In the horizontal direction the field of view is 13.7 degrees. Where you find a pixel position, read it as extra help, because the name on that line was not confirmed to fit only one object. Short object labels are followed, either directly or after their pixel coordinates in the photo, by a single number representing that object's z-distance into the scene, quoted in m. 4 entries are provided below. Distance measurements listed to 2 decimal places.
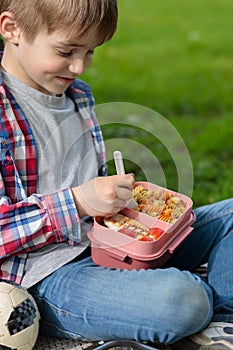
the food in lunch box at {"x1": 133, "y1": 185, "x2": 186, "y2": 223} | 1.64
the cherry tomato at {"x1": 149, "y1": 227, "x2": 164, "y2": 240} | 1.60
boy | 1.58
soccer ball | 1.53
